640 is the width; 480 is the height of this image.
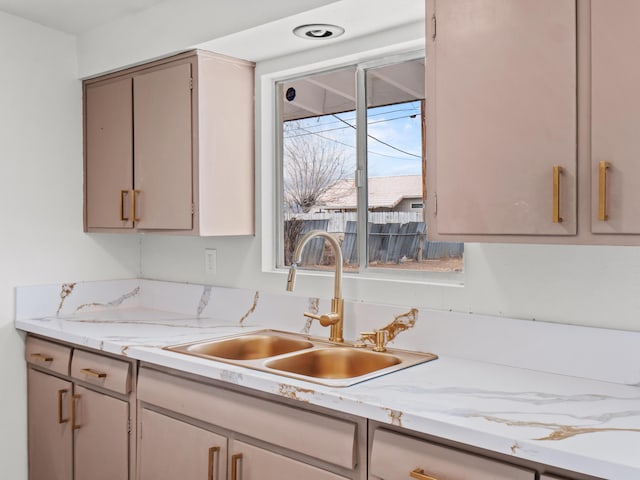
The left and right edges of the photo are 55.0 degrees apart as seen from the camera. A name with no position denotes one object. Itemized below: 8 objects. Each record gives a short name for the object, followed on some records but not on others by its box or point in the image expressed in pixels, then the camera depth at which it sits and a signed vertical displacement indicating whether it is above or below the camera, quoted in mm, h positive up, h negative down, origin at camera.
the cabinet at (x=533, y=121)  1434 +297
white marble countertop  1229 -411
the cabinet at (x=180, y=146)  2516 +395
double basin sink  1974 -409
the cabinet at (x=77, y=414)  2328 -722
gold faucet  2221 -210
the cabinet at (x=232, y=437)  1616 -595
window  2320 +286
